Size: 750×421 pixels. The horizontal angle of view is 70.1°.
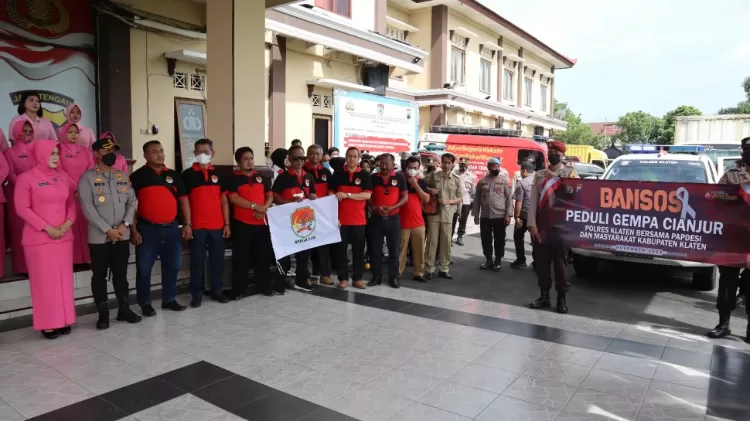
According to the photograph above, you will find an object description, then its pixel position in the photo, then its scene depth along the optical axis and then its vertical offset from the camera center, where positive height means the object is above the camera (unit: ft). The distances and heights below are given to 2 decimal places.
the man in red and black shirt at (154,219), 18.51 -1.92
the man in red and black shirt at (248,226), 20.81 -2.44
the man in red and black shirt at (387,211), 23.76 -2.05
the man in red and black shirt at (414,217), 24.85 -2.41
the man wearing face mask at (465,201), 35.75 -2.42
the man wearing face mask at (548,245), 20.42 -3.05
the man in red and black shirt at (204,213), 19.99 -1.84
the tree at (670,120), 153.51 +14.54
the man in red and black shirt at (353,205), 23.38 -1.76
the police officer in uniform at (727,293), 17.65 -4.21
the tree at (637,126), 189.26 +14.88
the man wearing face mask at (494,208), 28.39 -2.27
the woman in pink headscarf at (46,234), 15.90 -2.15
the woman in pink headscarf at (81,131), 18.65 +1.18
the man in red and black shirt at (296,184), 22.38 -0.84
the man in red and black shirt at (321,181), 23.49 -0.73
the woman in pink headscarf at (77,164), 18.48 -0.03
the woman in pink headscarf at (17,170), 18.24 -0.25
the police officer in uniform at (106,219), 16.98 -1.78
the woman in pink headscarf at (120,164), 18.36 -0.02
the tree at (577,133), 209.93 +13.35
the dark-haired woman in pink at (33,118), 18.44 +1.54
